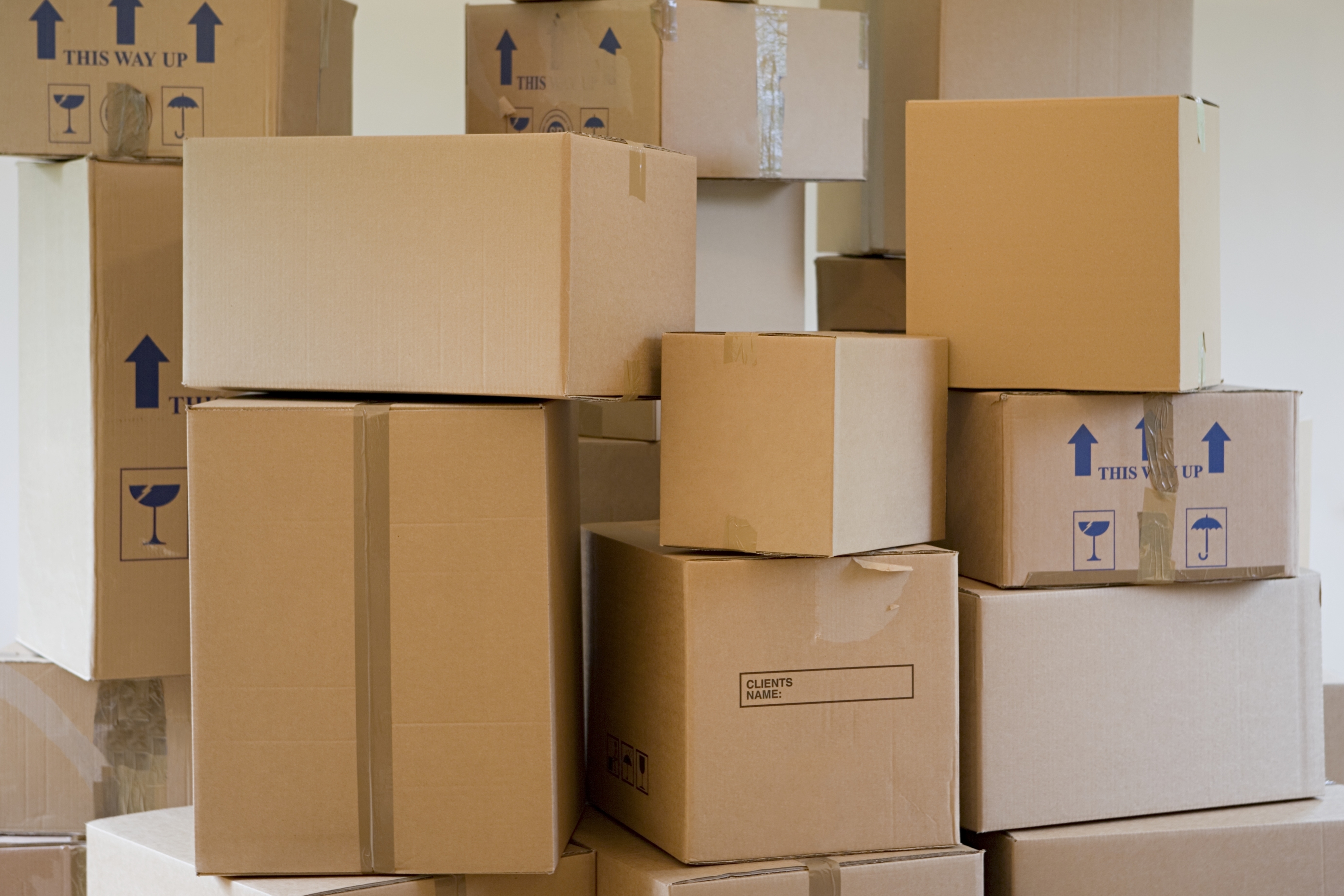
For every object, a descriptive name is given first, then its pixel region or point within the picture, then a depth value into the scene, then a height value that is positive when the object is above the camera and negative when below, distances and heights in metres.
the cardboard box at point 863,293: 5.12 +0.22
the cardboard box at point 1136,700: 4.32 -0.48
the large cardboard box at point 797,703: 4.18 -0.45
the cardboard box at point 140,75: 4.41 +0.49
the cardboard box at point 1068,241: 4.25 +0.21
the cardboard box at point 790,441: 4.11 -0.08
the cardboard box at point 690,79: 4.77 +0.58
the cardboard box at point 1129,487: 4.31 -0.16
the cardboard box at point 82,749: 4.54 -0.60
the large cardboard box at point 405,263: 4.06 +0.15
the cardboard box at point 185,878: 4.12 -0.68
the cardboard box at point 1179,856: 4.32 -0.71
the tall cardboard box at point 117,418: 4.42 -0.05
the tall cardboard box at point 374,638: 4.08 -0.34
